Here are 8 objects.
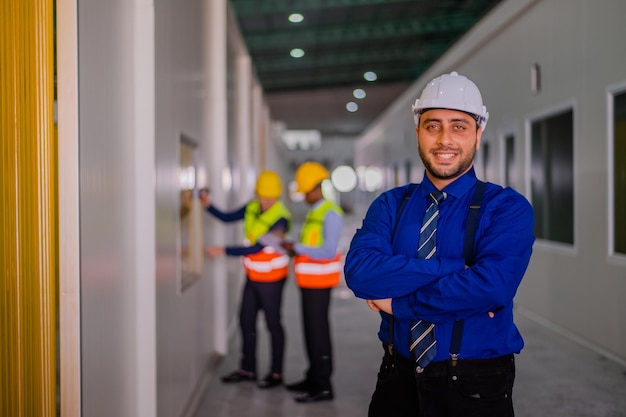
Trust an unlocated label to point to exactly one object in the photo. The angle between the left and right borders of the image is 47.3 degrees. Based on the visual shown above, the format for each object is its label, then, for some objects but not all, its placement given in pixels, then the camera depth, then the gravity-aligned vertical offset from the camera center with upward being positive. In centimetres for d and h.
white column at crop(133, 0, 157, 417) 324 -5
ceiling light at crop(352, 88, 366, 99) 1980 +297
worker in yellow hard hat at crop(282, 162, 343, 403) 455 -47
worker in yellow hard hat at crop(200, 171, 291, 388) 498 -51
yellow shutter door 227 -2
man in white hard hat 194 -22
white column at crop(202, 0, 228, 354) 585 +56
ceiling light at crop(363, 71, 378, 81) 1792 +312
